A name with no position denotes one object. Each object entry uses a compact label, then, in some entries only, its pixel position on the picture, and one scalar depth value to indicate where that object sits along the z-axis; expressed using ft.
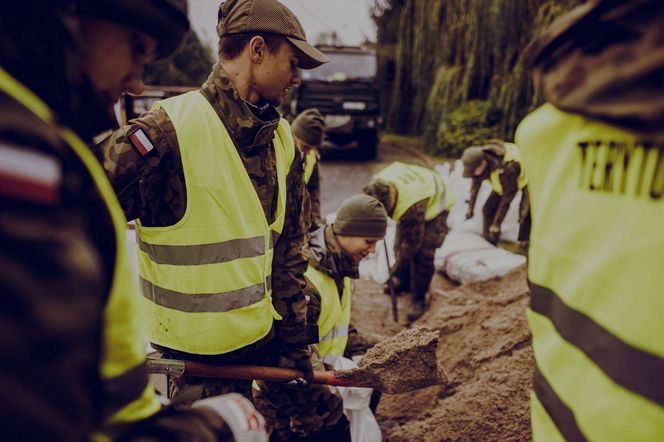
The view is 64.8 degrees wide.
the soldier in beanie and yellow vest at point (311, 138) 17.07
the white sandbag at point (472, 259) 17.34
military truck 41.09
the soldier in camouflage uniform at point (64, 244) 2.01
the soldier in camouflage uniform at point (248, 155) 6.07
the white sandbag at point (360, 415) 9.27
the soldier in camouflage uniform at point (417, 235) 16.26
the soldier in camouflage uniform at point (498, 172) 19.27
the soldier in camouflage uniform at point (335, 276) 8.78
